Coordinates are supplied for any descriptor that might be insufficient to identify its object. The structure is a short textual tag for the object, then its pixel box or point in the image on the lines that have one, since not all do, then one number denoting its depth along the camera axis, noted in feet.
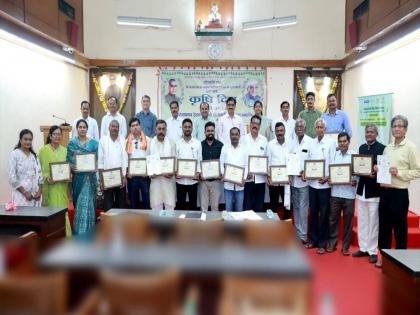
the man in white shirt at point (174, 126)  18.80
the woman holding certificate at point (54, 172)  13.64
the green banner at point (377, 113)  17.83
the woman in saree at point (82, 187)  14.17
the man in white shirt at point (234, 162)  15.16
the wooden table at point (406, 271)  5.88
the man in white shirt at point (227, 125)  18.29
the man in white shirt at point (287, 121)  18.17
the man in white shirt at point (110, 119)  19.43
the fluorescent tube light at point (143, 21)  22.11
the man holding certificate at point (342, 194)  13.60
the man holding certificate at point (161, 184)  15.23
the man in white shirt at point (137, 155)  15.33
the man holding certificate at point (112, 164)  14.69
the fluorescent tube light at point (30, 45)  15.87
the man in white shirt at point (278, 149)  15.23
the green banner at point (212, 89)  24.23
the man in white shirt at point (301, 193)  14.73
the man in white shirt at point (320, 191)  14.21
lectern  17.35
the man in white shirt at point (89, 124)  18.28
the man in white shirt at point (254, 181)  15.39
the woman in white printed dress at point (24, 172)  12.84
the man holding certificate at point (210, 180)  15.52
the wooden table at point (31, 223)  9.95
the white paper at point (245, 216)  10.02
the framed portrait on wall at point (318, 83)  23.95
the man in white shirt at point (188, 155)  15.47
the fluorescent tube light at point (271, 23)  21.98
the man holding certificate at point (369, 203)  12.85
